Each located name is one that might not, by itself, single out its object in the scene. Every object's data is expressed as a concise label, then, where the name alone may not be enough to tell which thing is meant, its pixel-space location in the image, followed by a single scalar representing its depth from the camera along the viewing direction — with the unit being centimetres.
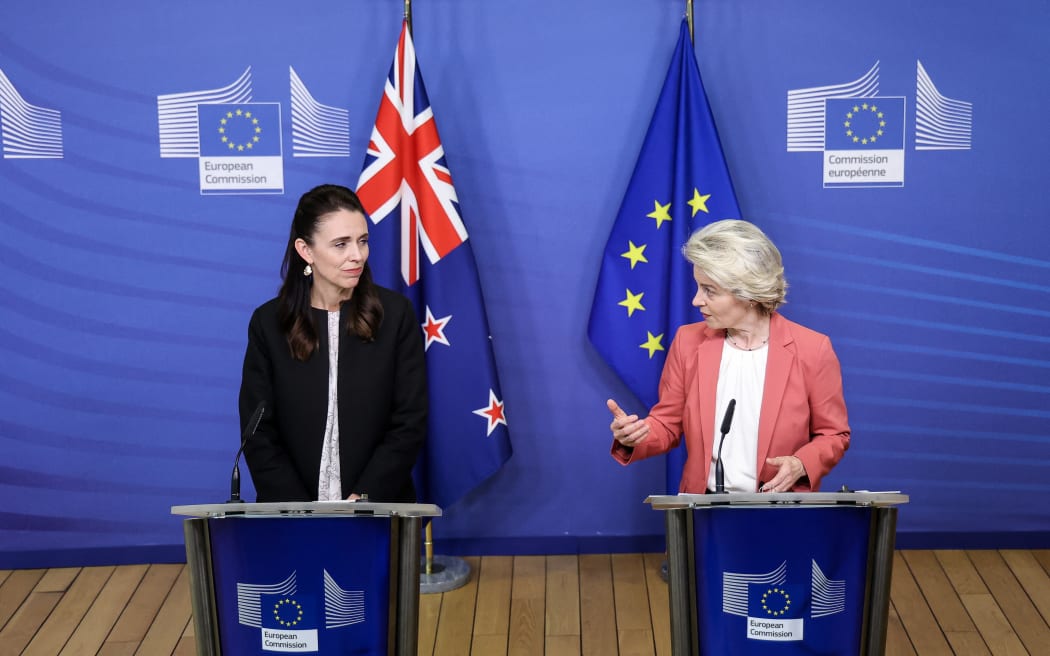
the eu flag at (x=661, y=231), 414
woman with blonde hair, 281
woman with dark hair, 301
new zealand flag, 406
